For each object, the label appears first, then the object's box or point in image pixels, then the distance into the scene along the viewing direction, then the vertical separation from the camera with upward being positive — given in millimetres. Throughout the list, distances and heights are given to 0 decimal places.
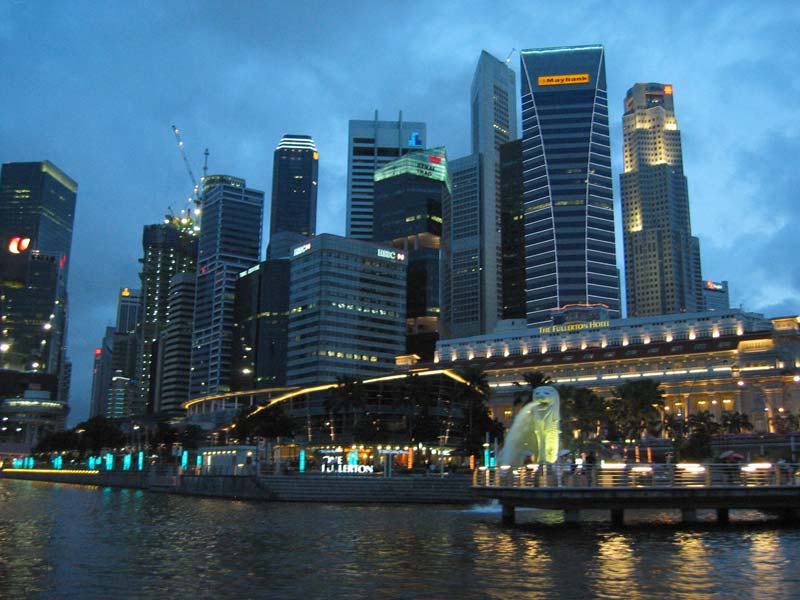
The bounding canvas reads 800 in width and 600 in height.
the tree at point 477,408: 134375 +9075
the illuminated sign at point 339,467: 113625 -1135
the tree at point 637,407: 133750 +9155
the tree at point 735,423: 153750 +7690
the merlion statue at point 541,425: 58625 +2689
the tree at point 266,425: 154000 +6546
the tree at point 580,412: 137125 +8381
